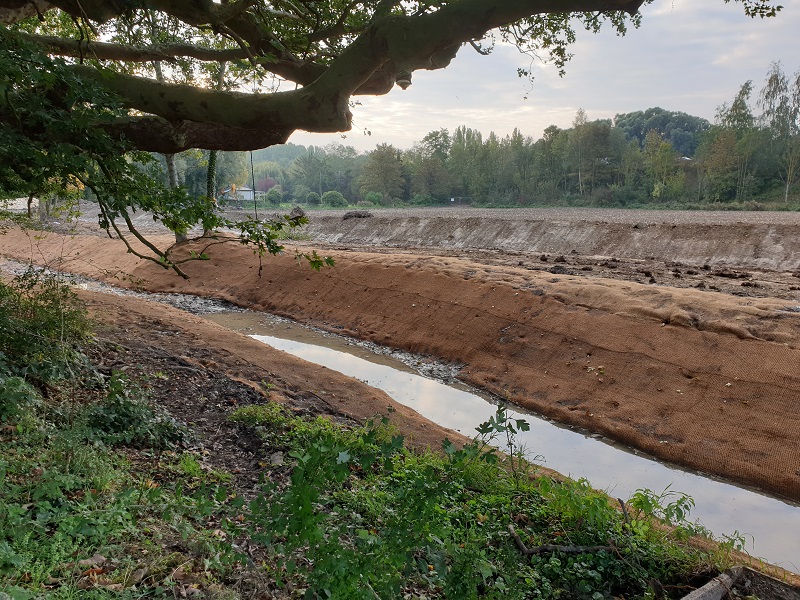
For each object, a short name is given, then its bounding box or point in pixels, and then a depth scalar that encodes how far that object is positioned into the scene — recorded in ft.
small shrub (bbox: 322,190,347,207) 182.19
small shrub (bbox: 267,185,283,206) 200.54
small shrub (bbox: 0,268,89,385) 18.57
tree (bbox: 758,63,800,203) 118.01
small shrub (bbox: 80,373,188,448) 16.90
